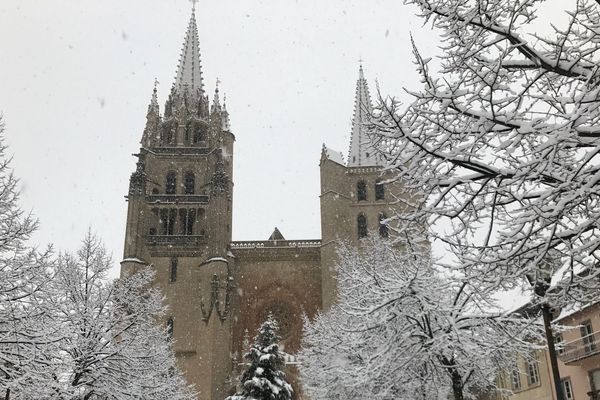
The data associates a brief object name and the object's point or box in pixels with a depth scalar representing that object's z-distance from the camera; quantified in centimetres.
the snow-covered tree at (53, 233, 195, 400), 1644
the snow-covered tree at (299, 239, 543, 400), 1321
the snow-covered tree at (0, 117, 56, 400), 1258
